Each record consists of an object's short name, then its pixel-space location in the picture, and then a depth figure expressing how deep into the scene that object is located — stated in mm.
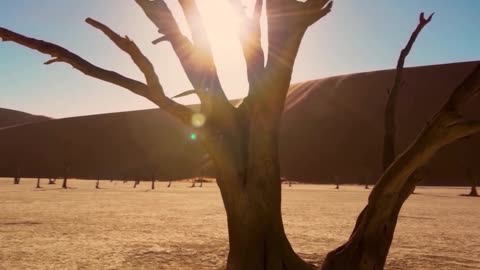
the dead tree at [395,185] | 5430
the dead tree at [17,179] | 58466
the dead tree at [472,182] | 43638
